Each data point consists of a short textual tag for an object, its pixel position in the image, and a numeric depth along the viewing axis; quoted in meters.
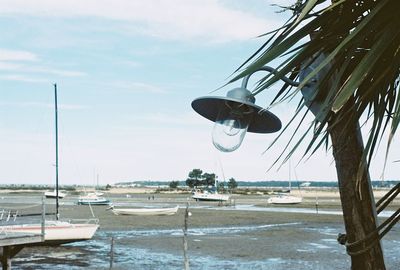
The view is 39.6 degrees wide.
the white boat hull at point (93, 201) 66.65
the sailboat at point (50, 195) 103.75
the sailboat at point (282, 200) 67.75
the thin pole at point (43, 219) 12.80
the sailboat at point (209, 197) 72.94
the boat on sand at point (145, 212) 42.59
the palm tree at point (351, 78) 2.00
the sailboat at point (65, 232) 21.72
